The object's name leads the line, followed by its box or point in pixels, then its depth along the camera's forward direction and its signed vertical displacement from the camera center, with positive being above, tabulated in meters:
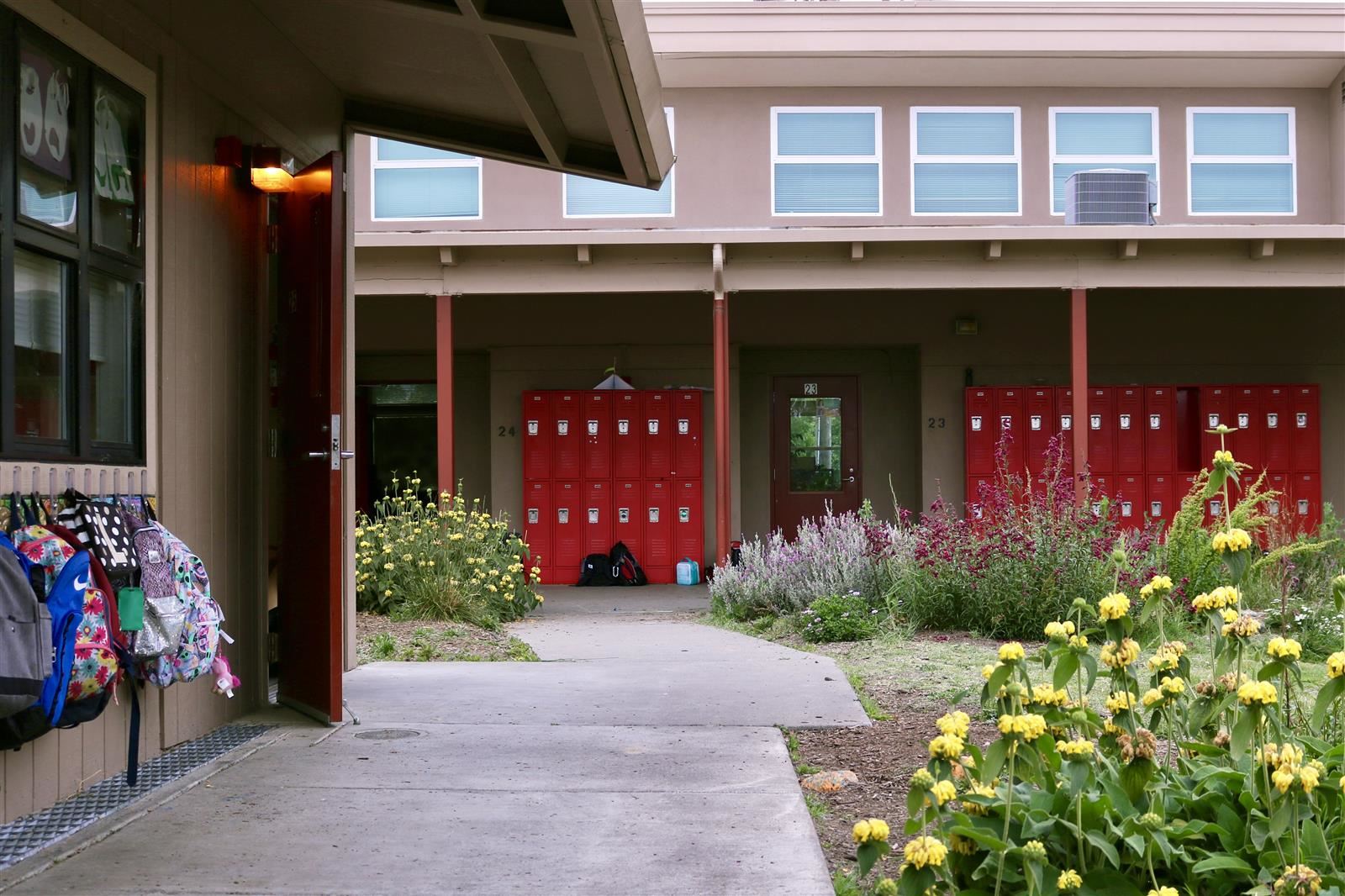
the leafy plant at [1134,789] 2.37 -0.71
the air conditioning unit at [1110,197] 12.64 +2.72
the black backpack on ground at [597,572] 13.61 -1.16
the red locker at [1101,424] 13.98 +0.43
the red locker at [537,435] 13.96 +0.38
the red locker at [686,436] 13.91 +0.34
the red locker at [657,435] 13.91 +0.36
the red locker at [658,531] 13.91 -0.72
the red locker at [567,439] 13.95 +0.33
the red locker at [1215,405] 14.00 +0.63
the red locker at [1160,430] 13.98 +0.35
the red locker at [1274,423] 13.98 +0.42
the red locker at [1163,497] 14.05 -0.40
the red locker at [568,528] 13.94 -0.68
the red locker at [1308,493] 13.91 -0.38
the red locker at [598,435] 13.94 +0.36
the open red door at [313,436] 5.07 +0.15
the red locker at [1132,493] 13.97 -0.36
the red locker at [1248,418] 13.99 +0.48
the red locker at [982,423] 13.98 +0.46
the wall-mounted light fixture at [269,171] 5.49 +1.34
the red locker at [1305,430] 14.02 +0.34
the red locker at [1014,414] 13.94 +0.55
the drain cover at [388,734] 5.04 -1.09
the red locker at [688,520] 13.90 -0.60
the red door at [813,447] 14.77 +0.22
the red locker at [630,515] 13.92 -0.54
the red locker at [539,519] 13.95 -0.57
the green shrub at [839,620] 8.48 -1.08
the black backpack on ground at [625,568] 13.60 -1.11
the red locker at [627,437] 13.92 +0.34
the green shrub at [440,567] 9.34 -0.77
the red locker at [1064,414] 13.76 +0.55
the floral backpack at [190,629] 4.17 -0.55
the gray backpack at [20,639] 3.26 -0.44
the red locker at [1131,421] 13.98 +0.46
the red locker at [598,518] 13.92 -0.56
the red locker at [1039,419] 13.94 +0.48
